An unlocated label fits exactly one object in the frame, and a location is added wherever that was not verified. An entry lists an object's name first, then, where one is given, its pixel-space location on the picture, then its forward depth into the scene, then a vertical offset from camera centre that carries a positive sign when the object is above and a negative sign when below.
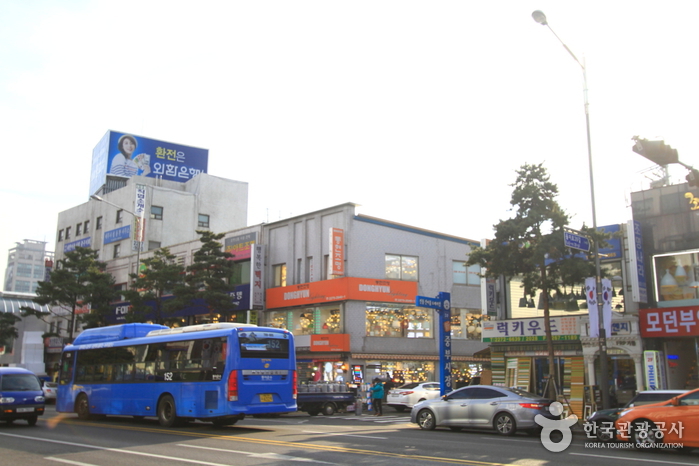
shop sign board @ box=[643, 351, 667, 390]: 22.17 -0.54
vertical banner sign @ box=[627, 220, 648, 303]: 22.64 +3.28
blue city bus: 16.78 -0.61
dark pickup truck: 25.34 -1.85
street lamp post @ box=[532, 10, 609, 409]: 18.36 +3.06
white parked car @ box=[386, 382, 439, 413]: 27.47 -1.76
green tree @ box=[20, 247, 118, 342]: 44.06 +4.50
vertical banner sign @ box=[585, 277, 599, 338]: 19.70 +1.78
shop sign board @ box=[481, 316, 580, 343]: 24.70 +1.04
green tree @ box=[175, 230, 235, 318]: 36.50 +4.37
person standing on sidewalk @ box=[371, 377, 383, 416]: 25.77 -1.73
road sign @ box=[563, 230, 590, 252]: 19.25 +3.57
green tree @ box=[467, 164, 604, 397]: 21.27 +3.74
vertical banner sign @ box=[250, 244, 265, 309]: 38.97 +4.65
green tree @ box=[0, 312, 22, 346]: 59.31 +2.28
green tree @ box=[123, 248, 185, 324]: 39.22 +4.31
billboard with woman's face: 61.22 +19.01
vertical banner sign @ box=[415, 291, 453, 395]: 24.95 +0.89
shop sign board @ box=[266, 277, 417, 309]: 35.16 +3.56
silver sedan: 16.53 -1.52
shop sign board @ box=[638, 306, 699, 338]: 21.50 +1.18
